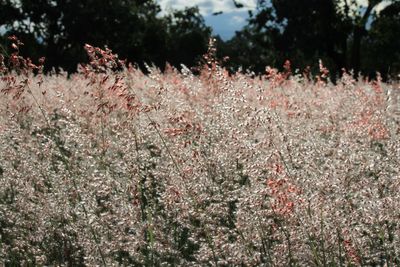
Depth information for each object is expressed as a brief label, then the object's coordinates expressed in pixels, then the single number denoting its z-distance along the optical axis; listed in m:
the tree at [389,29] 26.14
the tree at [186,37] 52.38
